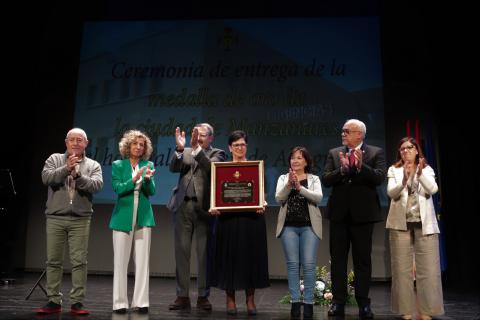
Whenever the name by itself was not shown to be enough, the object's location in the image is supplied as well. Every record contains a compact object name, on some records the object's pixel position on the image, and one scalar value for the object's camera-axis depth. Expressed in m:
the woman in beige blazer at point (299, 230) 3.69
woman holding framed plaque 3.79
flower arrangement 4.60
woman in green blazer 3.80
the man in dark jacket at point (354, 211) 3.75
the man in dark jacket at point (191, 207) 4.14
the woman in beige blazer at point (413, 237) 3.65
